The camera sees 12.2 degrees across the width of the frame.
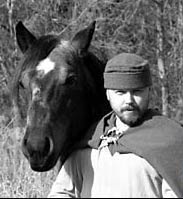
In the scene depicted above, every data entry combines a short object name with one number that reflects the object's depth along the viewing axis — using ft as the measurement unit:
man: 13.47
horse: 14.19
